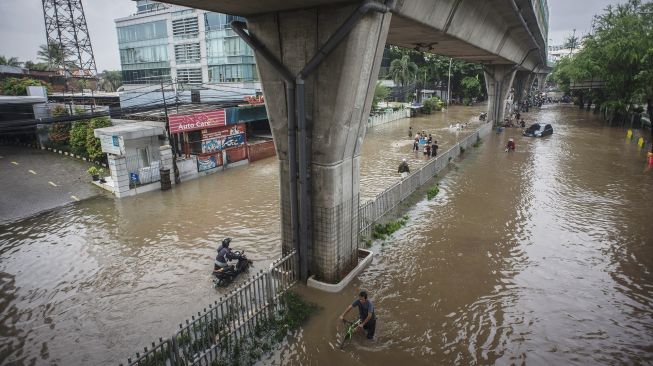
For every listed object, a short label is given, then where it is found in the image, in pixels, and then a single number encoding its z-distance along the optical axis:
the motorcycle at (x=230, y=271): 10.14
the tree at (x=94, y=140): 23.84
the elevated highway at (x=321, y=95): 8.02
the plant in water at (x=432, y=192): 17.20
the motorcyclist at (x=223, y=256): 10.10
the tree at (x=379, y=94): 46.73
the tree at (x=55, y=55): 49.84
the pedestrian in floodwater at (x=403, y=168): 20.34
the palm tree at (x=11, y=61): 51.69
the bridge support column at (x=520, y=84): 59.06
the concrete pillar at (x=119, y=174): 17.52
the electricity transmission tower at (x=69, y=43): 46.69
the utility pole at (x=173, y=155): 19.95
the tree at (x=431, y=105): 54.51
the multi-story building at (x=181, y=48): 45.34
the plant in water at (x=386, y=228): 13.01
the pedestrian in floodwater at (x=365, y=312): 7.58
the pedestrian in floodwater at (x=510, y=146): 27.77
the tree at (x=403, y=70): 59.06
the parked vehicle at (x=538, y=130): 34.53
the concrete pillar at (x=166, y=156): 19.24
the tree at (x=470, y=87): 66.19
